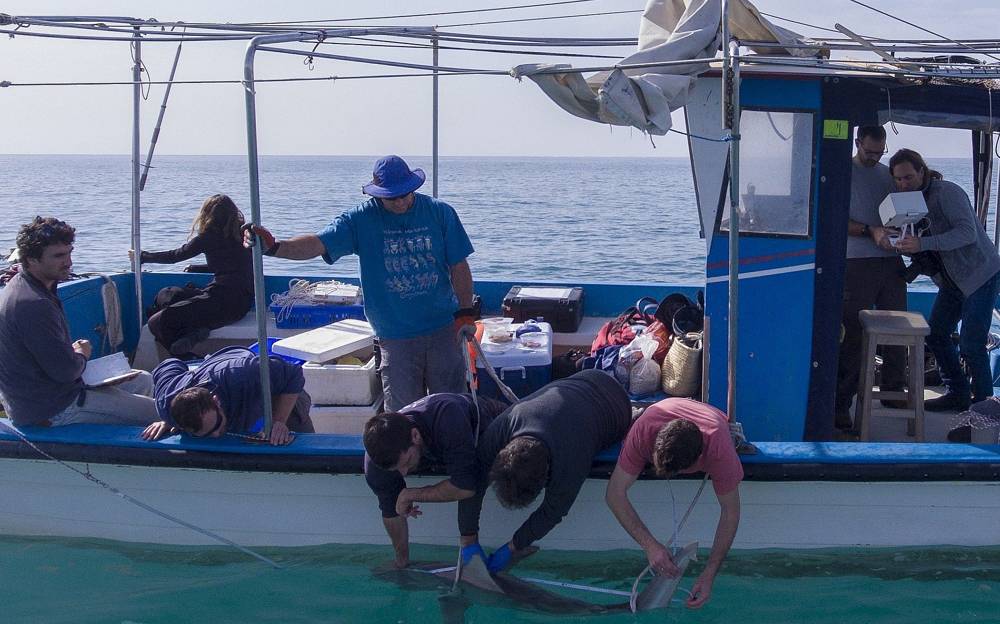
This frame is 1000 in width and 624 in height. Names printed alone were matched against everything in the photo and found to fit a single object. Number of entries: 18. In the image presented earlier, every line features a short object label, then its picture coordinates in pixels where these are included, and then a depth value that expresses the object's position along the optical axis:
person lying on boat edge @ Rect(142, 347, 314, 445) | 4.57
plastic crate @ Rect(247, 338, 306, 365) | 5.58
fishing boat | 4.45
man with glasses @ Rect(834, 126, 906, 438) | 5.33
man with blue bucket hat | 4.79
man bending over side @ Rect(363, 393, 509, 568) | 3.96
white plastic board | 5.55
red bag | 5.92
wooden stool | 5.02
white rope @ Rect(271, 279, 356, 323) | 6.85
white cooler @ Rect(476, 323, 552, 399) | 5.55
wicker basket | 5.29
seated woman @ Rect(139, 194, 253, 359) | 6.41
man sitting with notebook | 4.50
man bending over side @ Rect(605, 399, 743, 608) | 4.06
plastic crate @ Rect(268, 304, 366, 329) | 6.75
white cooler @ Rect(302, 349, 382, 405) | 5.32
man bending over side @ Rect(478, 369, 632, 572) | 3.77
